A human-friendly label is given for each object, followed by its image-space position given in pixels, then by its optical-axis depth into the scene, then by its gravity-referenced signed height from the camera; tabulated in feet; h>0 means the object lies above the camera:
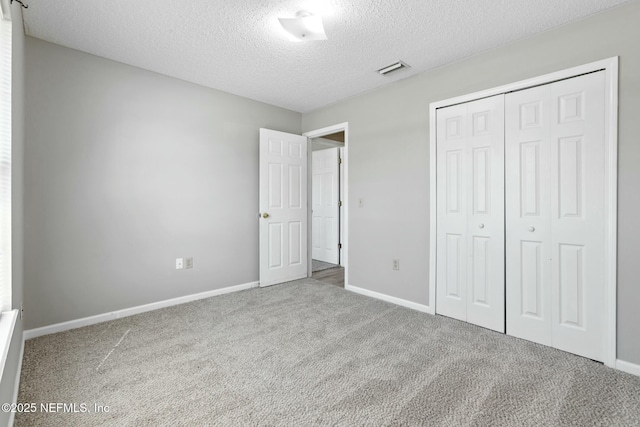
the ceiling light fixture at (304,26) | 6.68 +4.18
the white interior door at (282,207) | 12.89 +0.17
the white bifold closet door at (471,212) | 8.53 -0.05
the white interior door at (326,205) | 17.95 +0.34
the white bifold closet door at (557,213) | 6.99 -0.07
